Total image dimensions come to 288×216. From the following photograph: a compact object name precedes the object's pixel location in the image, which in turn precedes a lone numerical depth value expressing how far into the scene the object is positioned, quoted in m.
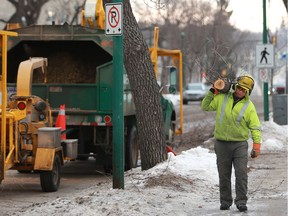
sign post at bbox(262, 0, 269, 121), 23.95
